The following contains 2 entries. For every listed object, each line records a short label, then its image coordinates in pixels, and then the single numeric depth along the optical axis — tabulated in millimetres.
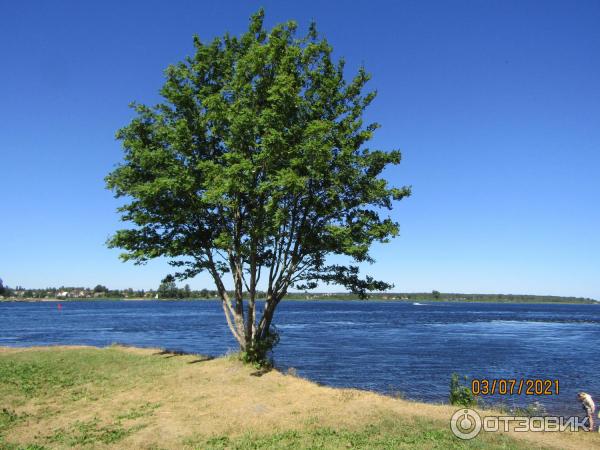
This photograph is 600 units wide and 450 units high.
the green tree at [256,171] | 19719
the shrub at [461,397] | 18109
